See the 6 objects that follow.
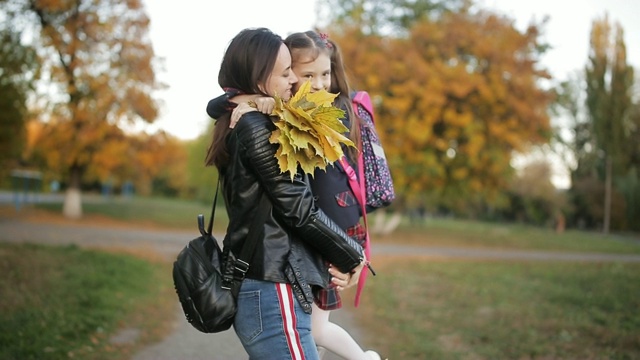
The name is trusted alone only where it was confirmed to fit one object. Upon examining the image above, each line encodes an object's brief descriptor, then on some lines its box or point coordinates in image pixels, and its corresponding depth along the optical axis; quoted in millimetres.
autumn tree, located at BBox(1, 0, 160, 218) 22641
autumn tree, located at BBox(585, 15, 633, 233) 28516
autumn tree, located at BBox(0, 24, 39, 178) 19891
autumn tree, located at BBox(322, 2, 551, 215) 20562
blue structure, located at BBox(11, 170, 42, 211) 26325
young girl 2639
